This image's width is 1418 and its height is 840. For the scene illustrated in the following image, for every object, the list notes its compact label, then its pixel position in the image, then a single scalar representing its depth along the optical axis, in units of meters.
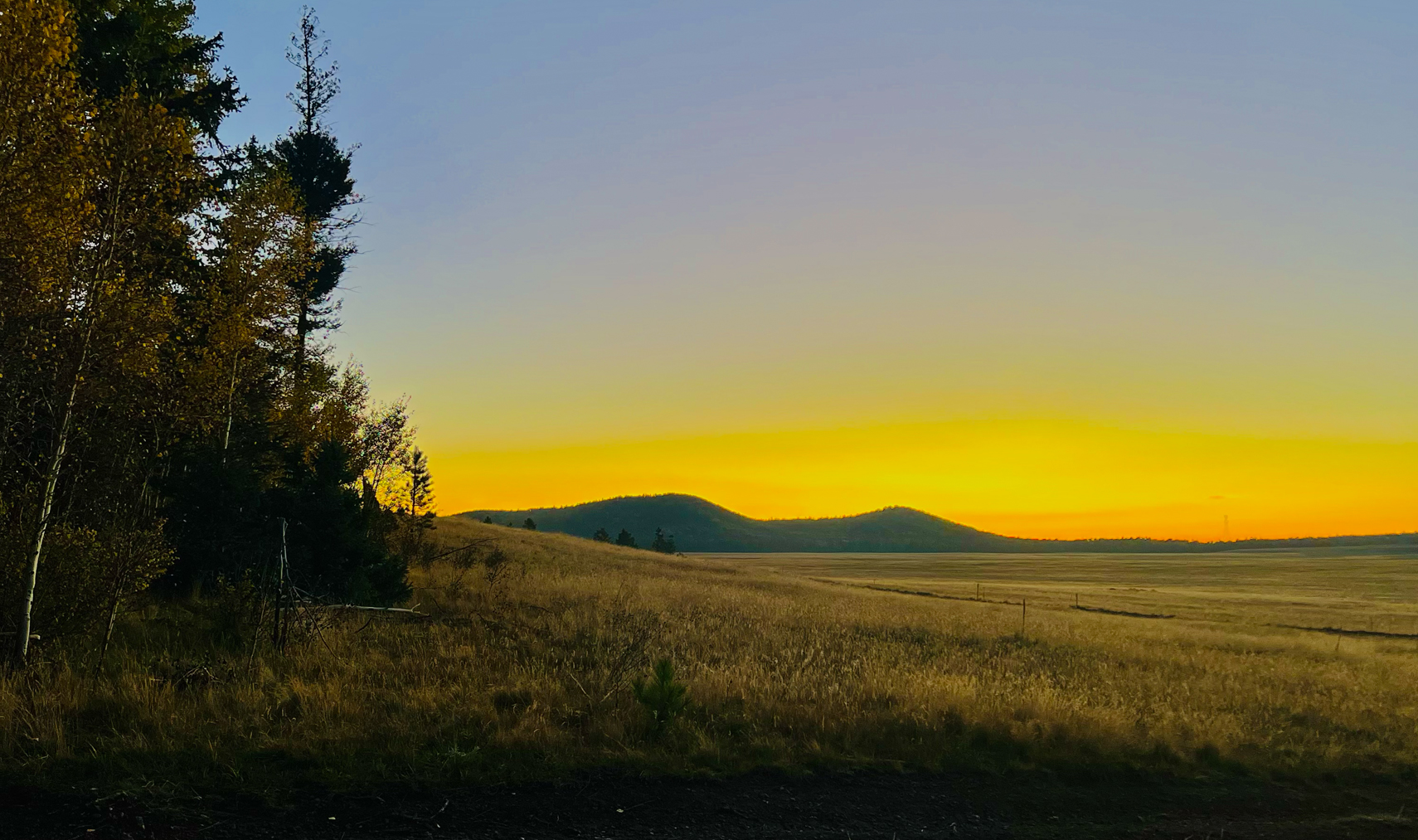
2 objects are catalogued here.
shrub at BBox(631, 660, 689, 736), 10.26
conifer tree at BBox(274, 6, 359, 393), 30.67
